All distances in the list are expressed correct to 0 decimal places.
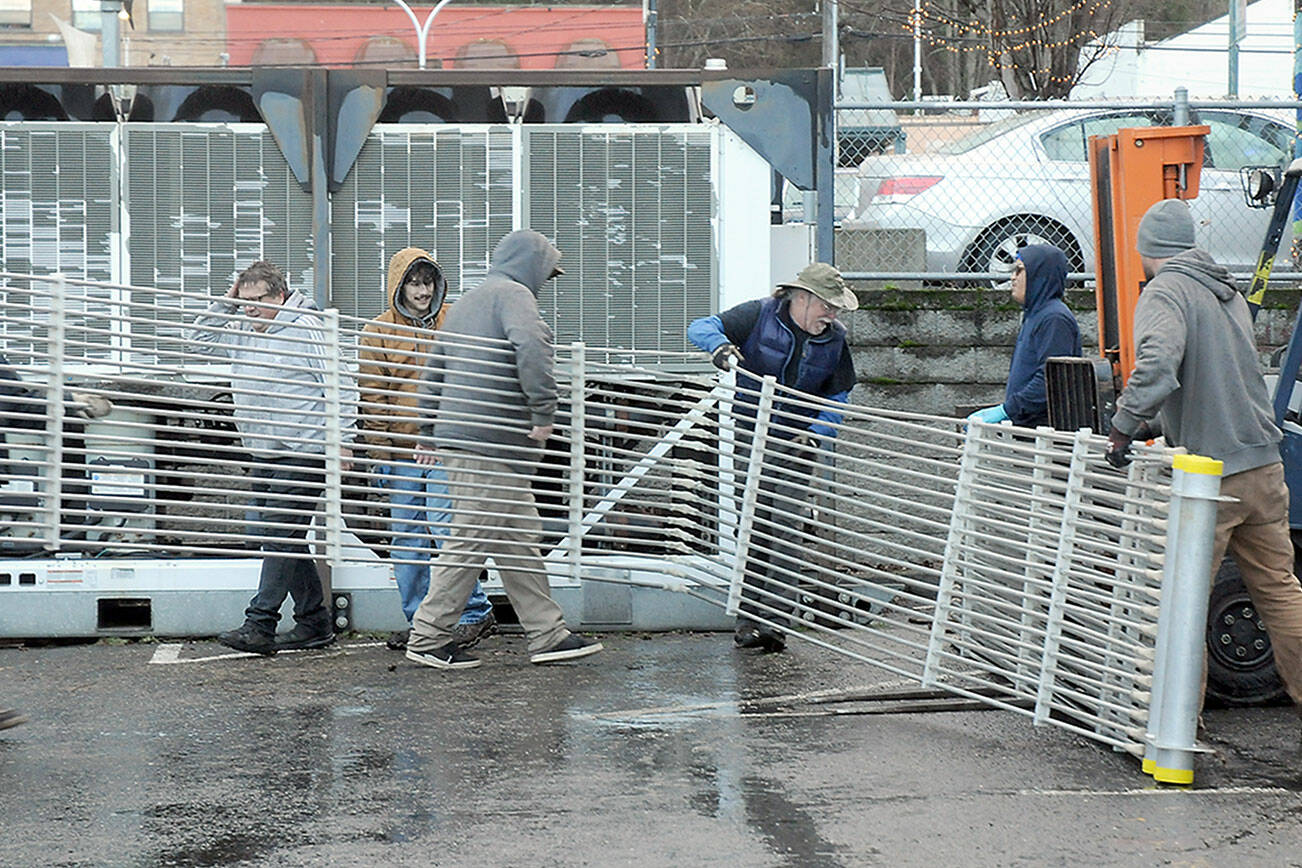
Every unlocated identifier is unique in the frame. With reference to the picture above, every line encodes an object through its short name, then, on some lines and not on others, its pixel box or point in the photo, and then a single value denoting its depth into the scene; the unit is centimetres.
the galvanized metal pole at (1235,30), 3152
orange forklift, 1315
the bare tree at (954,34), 3587
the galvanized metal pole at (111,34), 2423
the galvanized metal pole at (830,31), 3953
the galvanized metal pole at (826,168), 1617
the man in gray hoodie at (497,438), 1345
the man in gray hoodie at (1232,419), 1163
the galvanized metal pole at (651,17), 2973
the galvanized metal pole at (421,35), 4605
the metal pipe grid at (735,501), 1154
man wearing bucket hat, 1421
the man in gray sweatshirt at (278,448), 1453
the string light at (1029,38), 3516
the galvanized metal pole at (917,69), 5803
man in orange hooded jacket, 1489
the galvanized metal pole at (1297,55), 1700
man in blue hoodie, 1484
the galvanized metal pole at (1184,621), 1082
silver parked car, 2127
